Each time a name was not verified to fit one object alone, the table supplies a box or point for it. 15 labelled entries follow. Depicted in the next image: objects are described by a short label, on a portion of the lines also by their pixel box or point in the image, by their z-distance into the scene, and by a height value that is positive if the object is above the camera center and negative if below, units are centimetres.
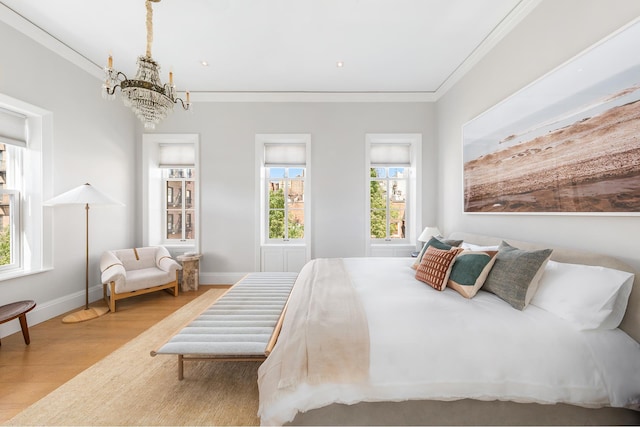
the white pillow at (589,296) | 132 -46
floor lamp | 277 +16
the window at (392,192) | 427 +38
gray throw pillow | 156 -41
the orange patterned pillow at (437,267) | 191 -44
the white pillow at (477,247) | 212 -31
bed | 117 -74
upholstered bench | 154 -79
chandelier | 183 +94
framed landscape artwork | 151 +56
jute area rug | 149 -120
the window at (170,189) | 413 +44
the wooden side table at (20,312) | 213 -84
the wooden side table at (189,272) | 381 -88
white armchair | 306 -78
